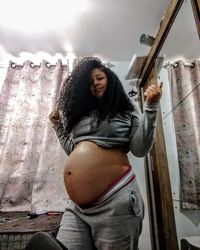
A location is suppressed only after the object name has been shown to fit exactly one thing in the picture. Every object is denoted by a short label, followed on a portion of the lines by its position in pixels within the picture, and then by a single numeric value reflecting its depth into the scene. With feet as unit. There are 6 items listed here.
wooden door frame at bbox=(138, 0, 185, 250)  3.76
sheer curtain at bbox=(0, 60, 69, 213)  4.74
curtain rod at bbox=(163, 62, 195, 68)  3.07
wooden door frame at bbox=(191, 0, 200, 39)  2.49
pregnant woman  2.28
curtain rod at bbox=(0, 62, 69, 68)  5.98
